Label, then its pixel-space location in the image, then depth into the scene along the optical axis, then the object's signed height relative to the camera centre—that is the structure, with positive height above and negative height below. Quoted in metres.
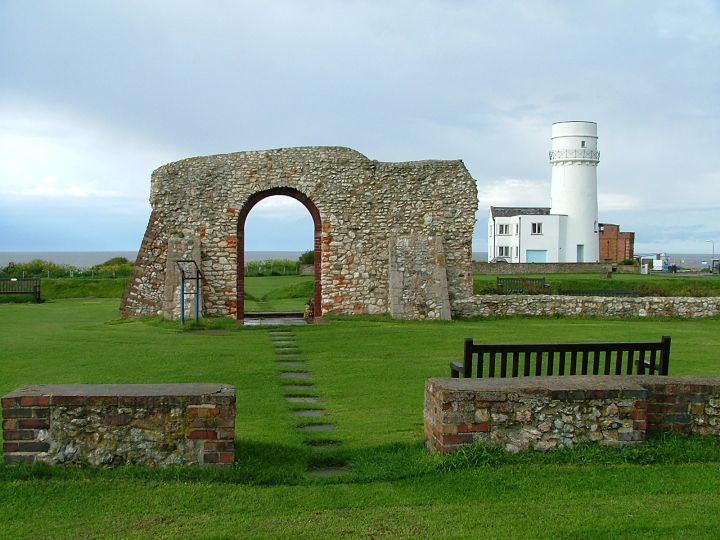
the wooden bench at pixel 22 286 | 29.69 -0.50
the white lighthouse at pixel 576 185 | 57.53 +6.74
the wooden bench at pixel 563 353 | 8.06 -0.80
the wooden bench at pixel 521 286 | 26.43 -0.31
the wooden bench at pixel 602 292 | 25.00 -0.47
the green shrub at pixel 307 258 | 44.89 +0.98
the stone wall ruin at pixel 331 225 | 20.14 +1.28
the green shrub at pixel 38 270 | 38.94 +0.18
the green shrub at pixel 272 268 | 44.50 +0.40
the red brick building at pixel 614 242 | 67.06 +2.94
